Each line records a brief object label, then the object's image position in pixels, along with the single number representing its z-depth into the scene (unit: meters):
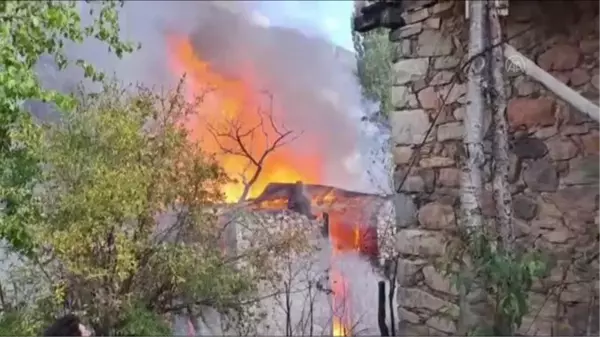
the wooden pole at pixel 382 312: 4.22
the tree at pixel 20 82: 3.21
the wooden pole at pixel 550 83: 2.92
